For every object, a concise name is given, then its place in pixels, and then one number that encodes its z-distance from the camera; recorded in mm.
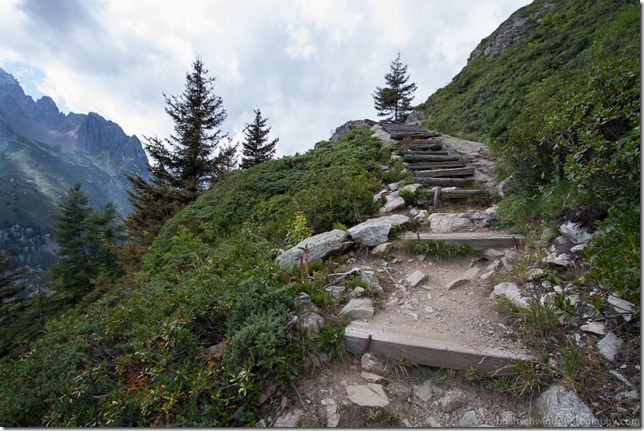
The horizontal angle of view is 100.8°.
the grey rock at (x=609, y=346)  2137
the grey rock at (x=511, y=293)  2919
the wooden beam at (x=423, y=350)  2408
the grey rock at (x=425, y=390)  2363
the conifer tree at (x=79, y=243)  21891
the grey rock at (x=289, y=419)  2270
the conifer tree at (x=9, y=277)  20078
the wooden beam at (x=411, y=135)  11023
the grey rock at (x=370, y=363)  2617
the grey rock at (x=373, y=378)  2496
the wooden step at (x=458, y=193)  6186
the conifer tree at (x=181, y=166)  14414
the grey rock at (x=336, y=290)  3507
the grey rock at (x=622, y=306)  2234
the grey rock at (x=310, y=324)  2875
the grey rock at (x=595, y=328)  2311
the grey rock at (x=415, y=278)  3783
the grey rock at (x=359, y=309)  3158
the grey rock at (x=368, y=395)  2299
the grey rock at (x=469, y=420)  2146
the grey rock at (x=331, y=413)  2234
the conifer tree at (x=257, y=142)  23984
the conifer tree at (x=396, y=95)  31391
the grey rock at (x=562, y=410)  1908
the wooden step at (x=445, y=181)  6965
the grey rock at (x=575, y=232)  3176
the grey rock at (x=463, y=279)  3662
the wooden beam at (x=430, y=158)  8377
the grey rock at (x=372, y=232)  4672
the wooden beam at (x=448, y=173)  7284
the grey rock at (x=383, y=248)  4480
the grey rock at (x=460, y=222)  4910
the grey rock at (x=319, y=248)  4285
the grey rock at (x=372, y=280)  3662
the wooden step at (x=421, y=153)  8727
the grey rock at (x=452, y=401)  2256
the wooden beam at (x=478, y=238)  4160
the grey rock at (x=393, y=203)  5941
